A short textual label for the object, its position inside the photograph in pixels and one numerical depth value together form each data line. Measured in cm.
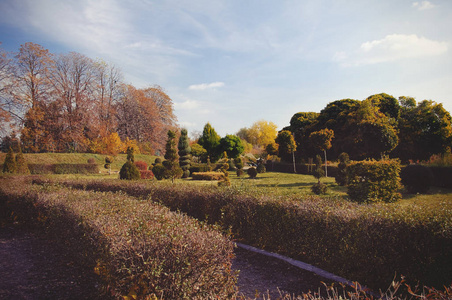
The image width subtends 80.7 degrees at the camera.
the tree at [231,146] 4009
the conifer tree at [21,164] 1858
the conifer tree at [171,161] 1830
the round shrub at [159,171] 1870
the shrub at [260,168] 2566
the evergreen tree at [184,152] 2462
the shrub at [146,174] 2244
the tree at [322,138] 2111
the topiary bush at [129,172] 1595
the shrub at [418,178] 1358
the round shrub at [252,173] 2278
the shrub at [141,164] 2603
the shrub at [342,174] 1671
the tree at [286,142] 2646
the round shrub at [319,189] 1315
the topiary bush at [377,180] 1059
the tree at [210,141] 4150
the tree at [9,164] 1741
